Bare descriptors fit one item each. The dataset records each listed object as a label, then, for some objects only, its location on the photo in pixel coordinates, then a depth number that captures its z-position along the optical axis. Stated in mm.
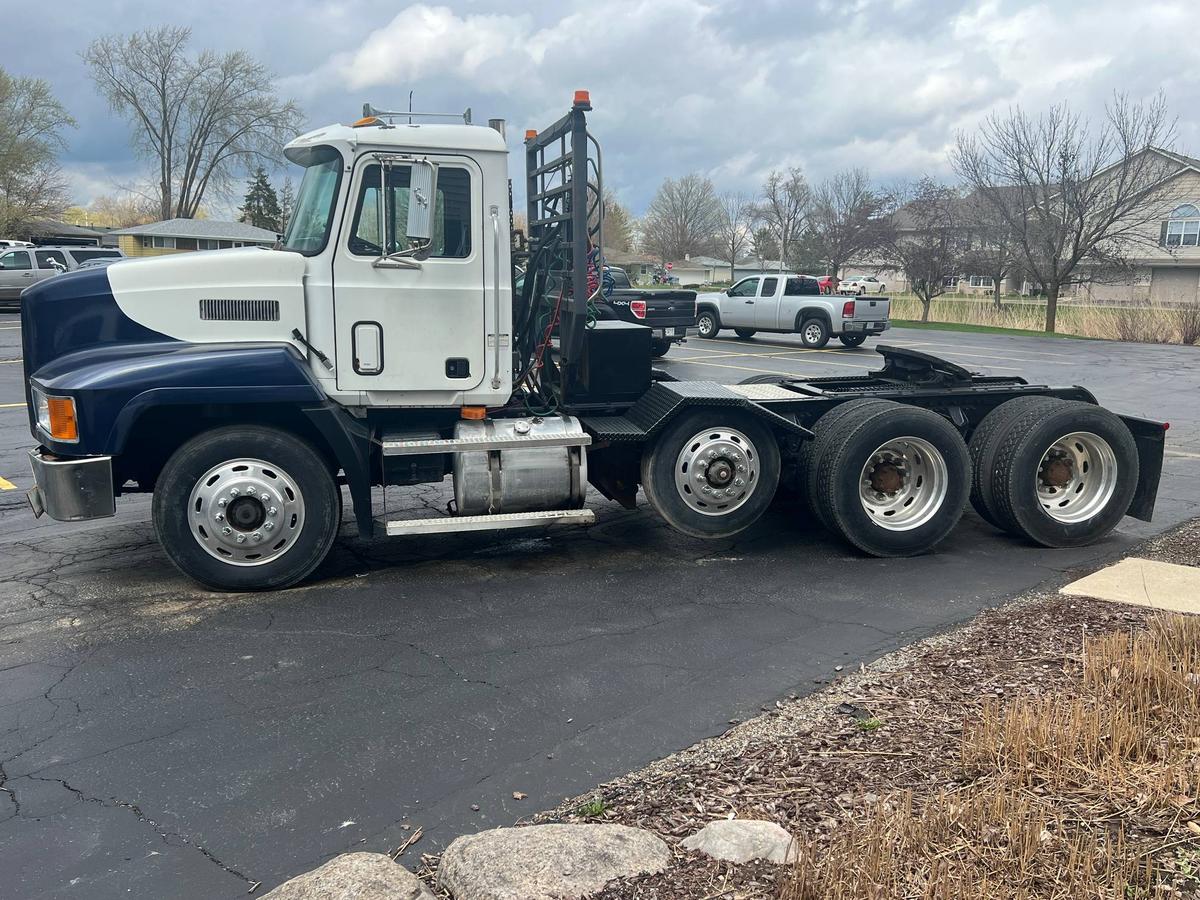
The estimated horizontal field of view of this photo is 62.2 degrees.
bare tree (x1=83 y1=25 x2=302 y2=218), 61156
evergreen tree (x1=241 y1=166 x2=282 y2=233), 56062
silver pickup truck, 26141
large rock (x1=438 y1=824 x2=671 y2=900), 3107
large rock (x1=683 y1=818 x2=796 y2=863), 3285
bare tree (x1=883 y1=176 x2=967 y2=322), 41375
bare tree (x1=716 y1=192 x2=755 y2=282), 87500
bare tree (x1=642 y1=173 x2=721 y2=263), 98062
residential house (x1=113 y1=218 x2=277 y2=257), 56062
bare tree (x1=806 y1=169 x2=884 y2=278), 52875
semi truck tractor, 6000
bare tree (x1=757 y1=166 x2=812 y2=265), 69125
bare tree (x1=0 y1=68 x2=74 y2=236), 53469
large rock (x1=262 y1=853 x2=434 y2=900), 3039
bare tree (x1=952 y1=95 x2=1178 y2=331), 34750
